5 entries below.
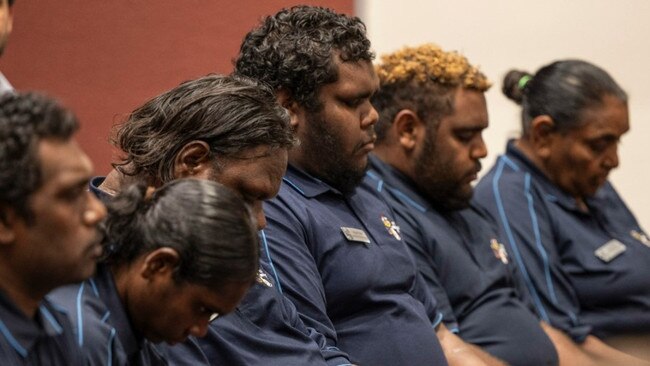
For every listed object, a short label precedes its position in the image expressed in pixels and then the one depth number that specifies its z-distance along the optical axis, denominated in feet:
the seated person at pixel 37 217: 13.63
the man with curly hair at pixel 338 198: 15.74
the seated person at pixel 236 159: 15.09
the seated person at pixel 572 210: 17.61
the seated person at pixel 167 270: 14.23
